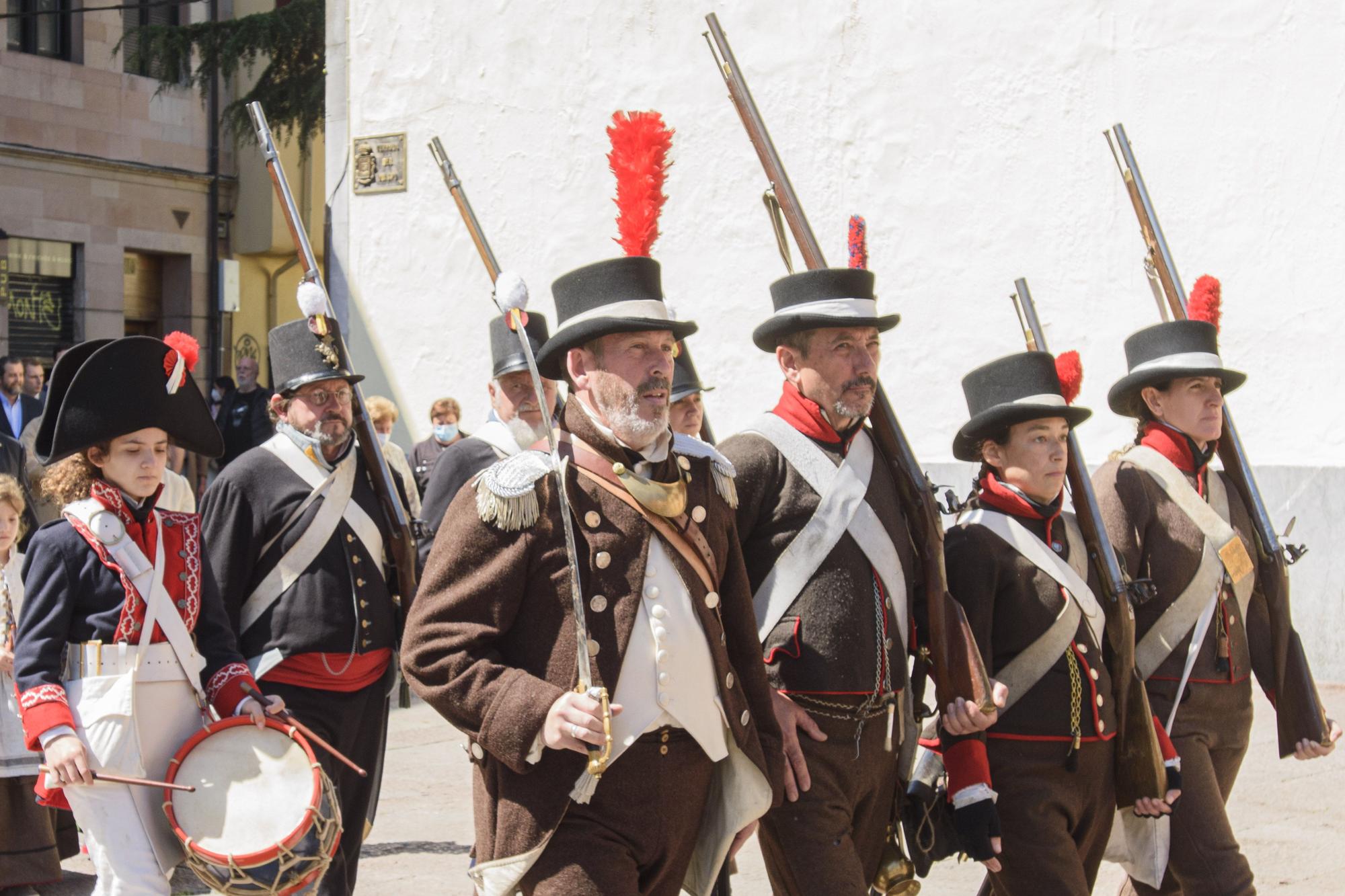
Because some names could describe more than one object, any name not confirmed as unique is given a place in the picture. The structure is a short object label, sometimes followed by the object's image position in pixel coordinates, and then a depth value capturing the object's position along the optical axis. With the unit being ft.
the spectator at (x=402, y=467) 20.17
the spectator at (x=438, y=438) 38.58
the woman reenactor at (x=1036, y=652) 15.19
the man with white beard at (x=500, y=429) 21.47
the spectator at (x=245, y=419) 52.54
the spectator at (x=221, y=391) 60.39
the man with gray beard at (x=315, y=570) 17.56
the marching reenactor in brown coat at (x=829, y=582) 13.98
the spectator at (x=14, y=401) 41.14
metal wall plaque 45.32
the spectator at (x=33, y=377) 42.29
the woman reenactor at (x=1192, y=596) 16.58
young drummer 14.32
